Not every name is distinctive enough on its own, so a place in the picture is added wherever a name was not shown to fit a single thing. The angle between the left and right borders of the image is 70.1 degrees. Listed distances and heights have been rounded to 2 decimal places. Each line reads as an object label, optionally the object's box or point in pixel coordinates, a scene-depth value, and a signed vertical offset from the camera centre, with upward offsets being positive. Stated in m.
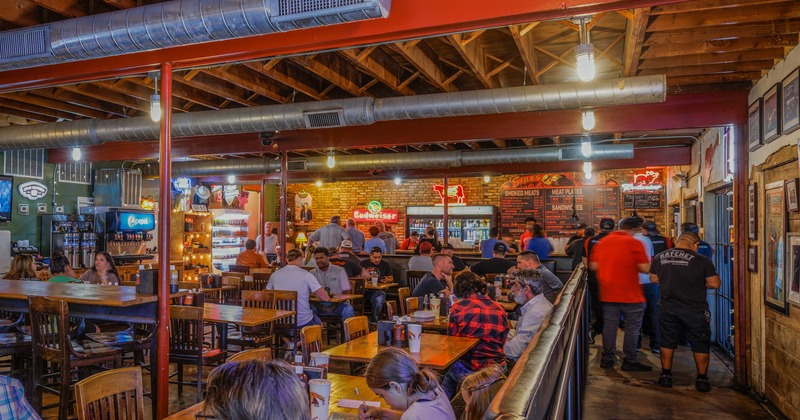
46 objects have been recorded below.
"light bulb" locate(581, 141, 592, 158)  9.02 +1.16
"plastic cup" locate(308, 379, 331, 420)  2.33 -0.72
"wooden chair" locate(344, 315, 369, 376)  4.27 -0.83
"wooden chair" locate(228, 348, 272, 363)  2.93 -0.71
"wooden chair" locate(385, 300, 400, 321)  4.99 -0.79
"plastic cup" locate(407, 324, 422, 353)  3.89 -0.79
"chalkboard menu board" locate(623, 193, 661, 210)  13.34 +0.47
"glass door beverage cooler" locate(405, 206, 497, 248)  14.75 -0.01
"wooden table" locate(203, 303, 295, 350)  5.20 -0.90
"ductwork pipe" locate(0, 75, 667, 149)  5.48 +1.24
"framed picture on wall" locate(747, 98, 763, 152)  5.59 +0.96
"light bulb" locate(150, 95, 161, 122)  5.54 +1.13
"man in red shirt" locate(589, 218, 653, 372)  6.50 -0.73
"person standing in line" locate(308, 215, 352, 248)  11.05 -0.25
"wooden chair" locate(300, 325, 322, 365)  3.57 -0.76
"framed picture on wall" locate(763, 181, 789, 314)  4.76 -0.24
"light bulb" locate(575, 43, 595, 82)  4.22 +1.21
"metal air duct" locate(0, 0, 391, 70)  3.38 +1.28
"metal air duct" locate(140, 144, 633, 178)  9.93 +1.20
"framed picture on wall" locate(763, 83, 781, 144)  4.95 +0.96
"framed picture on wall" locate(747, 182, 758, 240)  5.55 +0.10
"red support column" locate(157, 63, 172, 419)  4.42 -0.01
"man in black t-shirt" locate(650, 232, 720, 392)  5.81 -0.84
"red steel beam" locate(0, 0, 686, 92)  3.59 +1.35
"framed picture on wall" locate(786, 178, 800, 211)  4.39 +0.19
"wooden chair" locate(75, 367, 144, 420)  2.49 -0.79
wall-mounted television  10.04 +0.49
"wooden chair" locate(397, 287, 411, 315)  6.03 -0.81
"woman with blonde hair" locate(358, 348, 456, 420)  2.39 -0.69
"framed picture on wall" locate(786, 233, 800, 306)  4.40 -0.37
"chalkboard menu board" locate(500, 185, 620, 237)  13.84 +0.38
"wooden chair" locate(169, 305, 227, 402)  4.88 -1.04
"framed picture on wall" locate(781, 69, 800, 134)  4.41 +0.95
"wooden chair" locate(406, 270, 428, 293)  8.98 -0.88
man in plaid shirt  4.12 -0.81
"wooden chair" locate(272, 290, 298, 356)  6.16 -1.12
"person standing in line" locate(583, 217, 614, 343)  7.79 -0.52
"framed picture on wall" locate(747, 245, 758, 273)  5.63 -0.38
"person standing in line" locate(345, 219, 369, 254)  11.72 -0.31
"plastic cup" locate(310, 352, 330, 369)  2.70 -0.66
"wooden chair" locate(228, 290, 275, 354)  5.86 -1.19
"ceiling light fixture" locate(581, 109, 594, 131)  6.86 +1.23
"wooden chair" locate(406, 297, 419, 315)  5.64 -0.83
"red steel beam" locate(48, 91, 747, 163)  6.43 +1.30
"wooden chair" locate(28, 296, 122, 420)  4.22 -1.00
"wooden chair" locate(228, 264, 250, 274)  10.13 -0.83
